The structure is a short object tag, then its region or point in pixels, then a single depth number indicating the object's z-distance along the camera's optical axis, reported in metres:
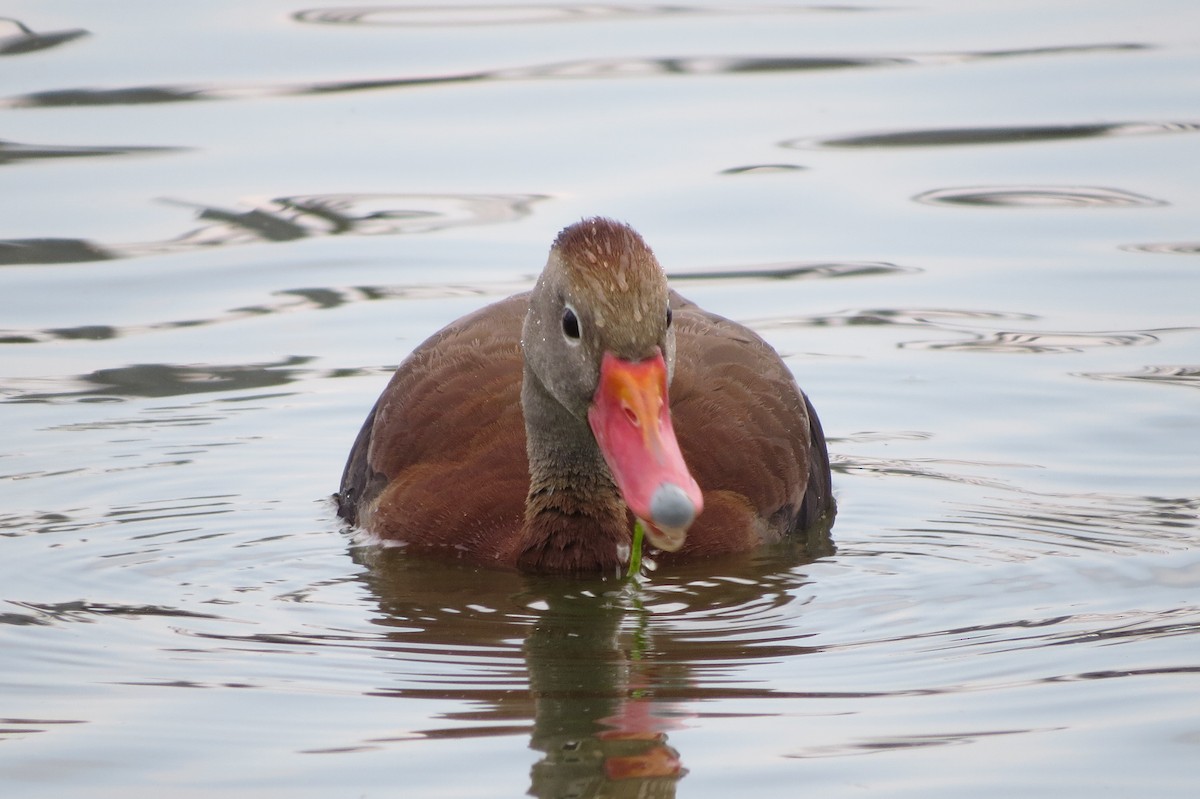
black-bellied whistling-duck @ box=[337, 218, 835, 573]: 12.98
